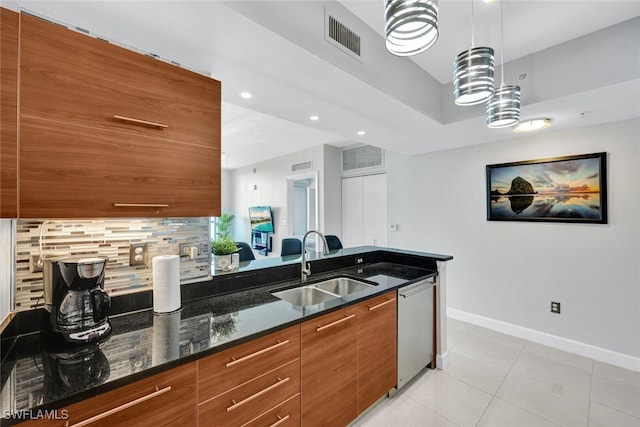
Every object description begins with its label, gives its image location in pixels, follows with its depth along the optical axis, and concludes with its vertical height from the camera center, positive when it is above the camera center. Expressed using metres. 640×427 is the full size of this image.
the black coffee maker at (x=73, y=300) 1.12 -0.37
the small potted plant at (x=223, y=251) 1.89 -0.27
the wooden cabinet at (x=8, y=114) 0.96 +0.38
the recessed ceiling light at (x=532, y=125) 2.54 +0.83
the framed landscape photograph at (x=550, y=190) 2.70 +0.23
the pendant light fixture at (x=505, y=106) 1.69 +0.67
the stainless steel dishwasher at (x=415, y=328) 2.14 -1.01
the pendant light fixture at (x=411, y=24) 1.00 +0.73
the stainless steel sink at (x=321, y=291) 2.04 -0.64
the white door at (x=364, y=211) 4.86 +0.02
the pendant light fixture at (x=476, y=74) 1.36 +0.71
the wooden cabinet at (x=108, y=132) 1.03 +0.38
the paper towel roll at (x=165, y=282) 1.41 -0.37
